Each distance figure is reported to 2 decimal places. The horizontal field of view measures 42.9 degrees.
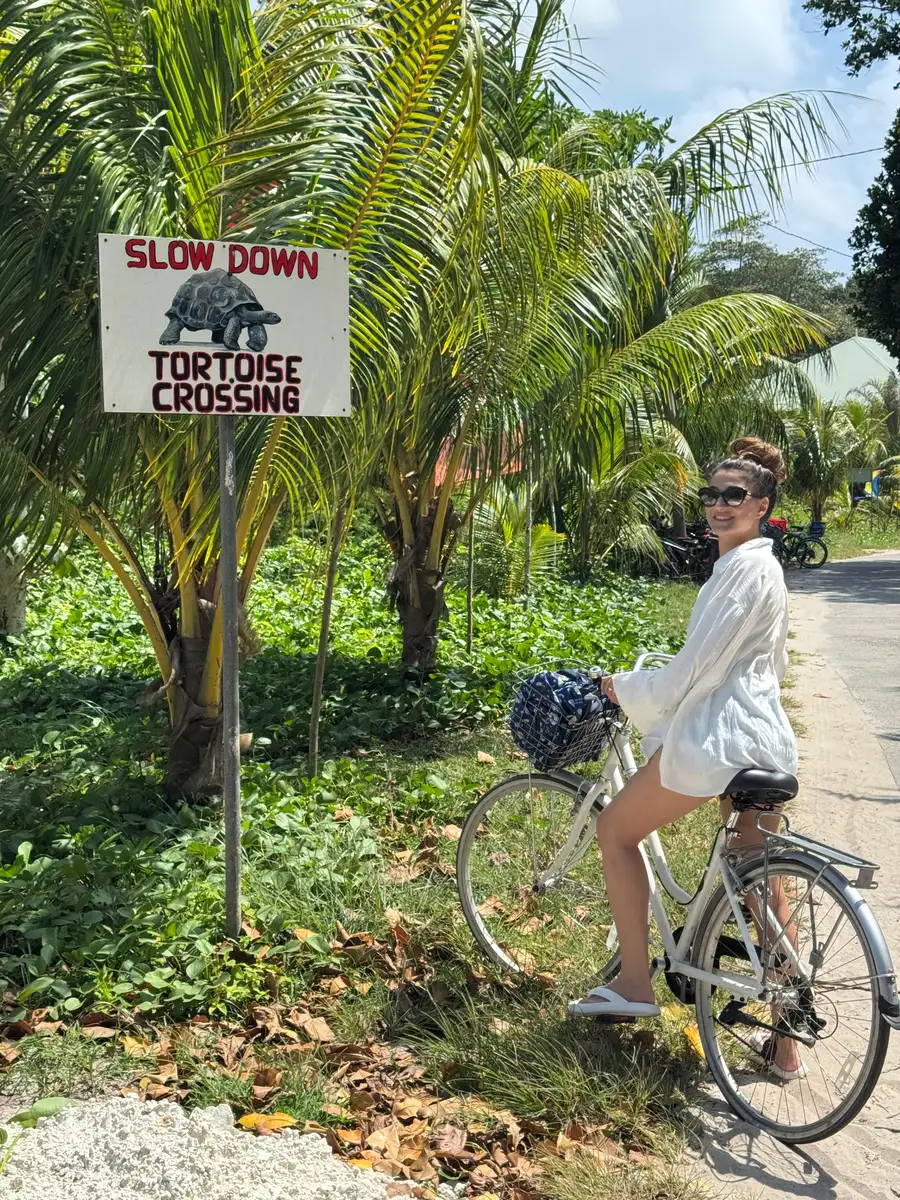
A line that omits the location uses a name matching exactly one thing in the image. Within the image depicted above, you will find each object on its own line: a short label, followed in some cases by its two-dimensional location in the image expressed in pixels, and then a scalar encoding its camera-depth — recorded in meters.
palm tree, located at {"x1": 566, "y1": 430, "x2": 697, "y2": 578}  16.50
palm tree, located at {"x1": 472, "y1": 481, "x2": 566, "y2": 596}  14.52
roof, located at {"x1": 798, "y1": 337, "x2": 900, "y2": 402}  46.28
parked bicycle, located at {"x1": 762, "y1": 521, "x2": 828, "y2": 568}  22.69
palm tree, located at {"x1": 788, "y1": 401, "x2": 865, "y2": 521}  28.89
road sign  3.66
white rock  2.79
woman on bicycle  3.28
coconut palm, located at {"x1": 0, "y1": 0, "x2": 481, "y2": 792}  4.27
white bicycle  3.12
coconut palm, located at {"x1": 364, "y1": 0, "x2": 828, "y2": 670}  6.20
